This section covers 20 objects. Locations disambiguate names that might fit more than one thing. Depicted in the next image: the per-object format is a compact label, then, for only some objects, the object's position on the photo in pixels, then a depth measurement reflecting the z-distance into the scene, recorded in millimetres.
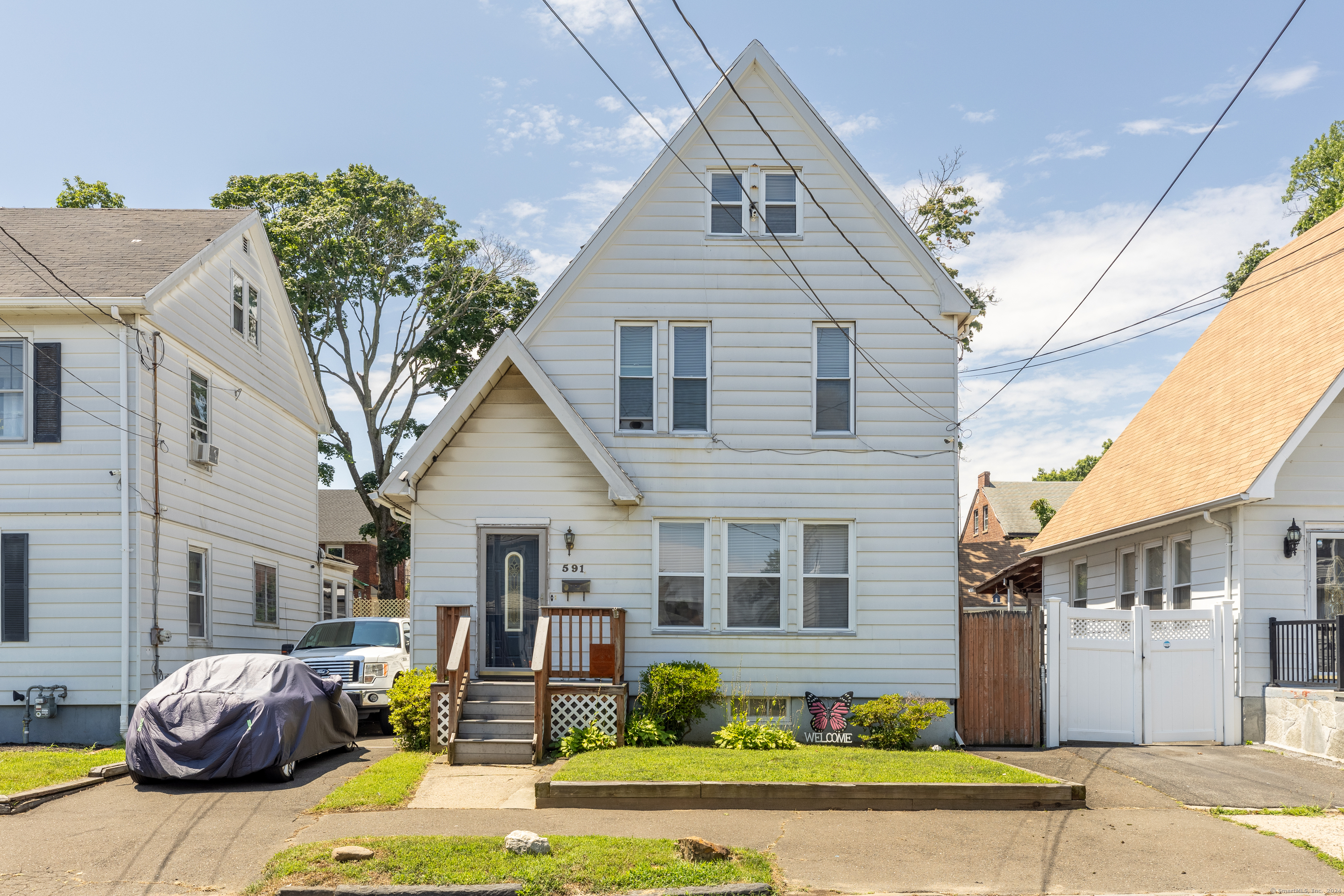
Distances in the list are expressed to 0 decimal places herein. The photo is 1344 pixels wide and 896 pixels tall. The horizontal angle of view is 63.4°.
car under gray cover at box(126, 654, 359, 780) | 11109
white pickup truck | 15883
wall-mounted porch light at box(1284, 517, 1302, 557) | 14680
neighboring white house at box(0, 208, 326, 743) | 15250
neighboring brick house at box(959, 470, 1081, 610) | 39156
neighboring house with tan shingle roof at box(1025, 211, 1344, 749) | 14828
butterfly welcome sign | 14336
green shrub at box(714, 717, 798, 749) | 13438
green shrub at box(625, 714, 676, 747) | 13586
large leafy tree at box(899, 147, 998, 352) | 31906
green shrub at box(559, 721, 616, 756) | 13141
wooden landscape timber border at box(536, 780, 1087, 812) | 10328
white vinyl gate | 14797
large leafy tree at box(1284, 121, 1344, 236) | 29609
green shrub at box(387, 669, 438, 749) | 13625
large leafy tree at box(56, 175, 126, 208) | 32000
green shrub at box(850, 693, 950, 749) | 13898
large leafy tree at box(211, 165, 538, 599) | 31641
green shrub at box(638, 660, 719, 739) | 13664
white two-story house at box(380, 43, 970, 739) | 14672
